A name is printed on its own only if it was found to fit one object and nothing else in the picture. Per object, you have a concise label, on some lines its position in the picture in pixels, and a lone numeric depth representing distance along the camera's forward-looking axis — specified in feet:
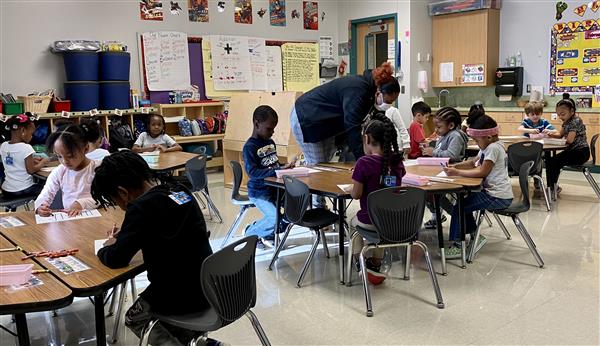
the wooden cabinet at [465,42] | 29.81
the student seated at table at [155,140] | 19.84
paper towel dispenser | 28.99
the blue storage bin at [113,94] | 25.03
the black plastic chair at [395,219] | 10.50
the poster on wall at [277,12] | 31.94
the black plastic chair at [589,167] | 19.72
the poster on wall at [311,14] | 33.53
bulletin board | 26.81
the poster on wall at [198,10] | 29.00
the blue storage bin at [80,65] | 24.04
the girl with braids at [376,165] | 11.16
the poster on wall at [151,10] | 27.50
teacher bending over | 13.74
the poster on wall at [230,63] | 29.82
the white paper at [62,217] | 9.53
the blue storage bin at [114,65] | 24.66
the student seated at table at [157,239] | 6.86
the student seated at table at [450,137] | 15.62
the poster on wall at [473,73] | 30.17
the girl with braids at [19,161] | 15.93
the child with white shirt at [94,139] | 13.42
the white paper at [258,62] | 31.14
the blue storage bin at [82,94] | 24.39
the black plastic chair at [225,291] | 6.76
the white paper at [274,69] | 31.89
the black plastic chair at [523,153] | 17.78
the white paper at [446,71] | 31.65
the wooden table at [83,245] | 6.56
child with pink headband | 13.05
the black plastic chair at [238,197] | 14.67
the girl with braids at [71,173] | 11.00
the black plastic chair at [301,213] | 11.81
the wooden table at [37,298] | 5.95
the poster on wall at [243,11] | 30.50
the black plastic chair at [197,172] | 16.56
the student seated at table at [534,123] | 21.85
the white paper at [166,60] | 27.61
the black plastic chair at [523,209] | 13.01
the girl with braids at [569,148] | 20.11
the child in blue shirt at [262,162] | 13.79
